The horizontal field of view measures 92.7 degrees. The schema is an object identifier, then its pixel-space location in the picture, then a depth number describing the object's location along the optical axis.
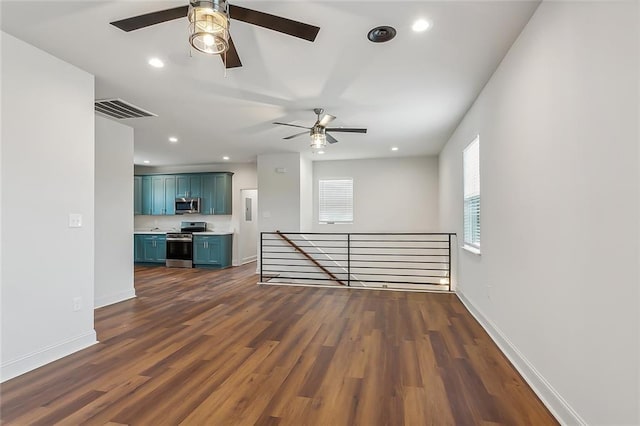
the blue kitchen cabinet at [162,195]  8.23
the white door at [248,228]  8.25
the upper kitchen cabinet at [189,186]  8.13
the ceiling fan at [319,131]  4.12
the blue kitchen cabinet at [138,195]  8.38
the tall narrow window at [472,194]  3.98
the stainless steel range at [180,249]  7.69
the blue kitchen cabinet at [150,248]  7.84
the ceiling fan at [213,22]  1.69
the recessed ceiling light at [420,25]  2.29
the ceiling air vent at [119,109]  3.85
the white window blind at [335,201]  7.97
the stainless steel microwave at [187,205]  8.09
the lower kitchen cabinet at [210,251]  7.59
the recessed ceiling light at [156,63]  2.87
